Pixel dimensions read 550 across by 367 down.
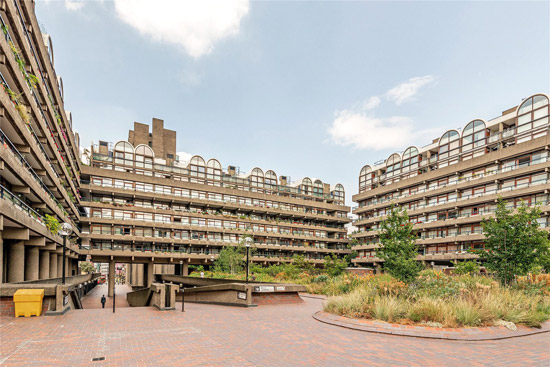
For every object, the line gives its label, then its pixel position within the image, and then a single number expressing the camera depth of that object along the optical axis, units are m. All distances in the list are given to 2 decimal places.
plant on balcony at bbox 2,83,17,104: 15.29
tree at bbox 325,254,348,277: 41.41
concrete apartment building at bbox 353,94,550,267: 39.41
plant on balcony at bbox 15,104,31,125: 17.05
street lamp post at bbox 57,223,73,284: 15.72
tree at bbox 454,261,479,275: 28.20
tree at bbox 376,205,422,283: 18.20
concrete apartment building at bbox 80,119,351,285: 46.91
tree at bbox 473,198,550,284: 17.55
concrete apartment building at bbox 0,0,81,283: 16.16
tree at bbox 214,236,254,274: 42.34
